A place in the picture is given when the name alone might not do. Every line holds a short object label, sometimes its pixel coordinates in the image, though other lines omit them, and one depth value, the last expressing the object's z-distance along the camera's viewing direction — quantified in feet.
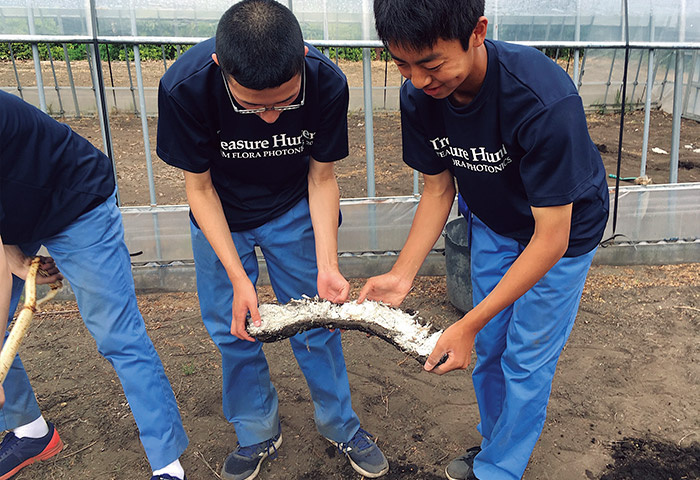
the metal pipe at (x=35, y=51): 13.06
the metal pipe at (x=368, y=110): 14.07
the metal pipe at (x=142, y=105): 13.35
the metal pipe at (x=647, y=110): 14.74
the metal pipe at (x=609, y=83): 29.38
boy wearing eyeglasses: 5.72
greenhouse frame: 13.28
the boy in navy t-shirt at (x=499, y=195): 5.22
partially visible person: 6.79
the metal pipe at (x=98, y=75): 12.45
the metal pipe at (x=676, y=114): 15.03
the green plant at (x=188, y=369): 10.57
